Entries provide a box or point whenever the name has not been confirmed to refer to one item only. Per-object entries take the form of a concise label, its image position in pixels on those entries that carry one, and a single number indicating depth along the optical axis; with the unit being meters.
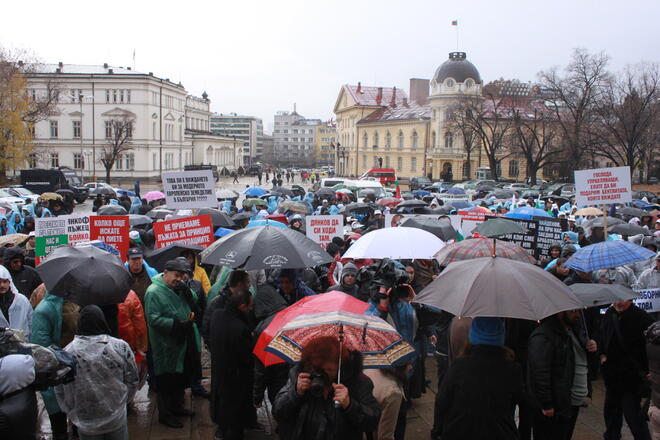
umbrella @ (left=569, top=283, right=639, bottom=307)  5.22
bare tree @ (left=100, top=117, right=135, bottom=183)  58.19
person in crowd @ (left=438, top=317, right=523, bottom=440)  3.72
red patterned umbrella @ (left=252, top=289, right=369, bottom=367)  4.14
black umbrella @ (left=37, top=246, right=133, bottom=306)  5.13
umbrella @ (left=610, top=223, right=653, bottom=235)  11.23
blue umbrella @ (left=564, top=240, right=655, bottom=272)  6.60
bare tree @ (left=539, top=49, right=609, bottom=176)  44.88
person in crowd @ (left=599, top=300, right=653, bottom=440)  5.46
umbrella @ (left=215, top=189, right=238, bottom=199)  19.80
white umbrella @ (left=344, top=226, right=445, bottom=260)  7.30
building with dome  72.19
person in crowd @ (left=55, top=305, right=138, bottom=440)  4.29
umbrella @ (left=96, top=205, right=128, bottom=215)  13.22
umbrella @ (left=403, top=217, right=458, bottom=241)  10.38
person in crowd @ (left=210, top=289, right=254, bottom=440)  5.16
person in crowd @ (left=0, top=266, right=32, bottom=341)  5.71
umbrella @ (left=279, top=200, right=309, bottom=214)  15.81
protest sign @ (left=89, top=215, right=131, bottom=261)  9.11
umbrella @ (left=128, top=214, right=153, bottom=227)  12.95
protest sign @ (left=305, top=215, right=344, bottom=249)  10.41
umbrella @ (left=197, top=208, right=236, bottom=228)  12.18
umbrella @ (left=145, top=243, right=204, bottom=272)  8.10
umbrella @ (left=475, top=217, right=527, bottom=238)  10.23
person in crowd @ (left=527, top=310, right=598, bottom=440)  4.52
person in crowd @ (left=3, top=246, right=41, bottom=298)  7.10
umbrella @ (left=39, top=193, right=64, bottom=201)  18.44
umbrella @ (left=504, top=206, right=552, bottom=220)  12.77
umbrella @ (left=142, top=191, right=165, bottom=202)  19.91
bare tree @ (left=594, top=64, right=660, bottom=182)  43.88
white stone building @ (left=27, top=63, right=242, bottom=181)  67.19
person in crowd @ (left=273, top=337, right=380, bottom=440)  3.41
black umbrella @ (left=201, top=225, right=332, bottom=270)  5.64
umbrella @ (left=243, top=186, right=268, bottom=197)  20.86
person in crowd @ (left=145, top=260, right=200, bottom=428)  5.74
